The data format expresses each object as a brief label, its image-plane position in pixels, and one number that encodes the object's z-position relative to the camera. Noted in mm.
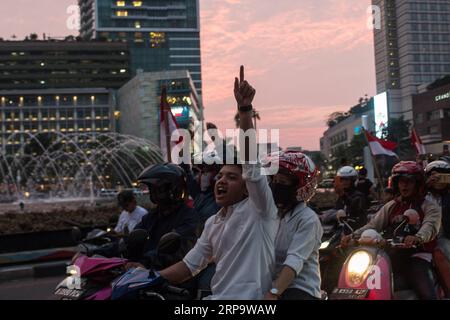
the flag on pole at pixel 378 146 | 13569
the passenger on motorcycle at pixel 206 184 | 5945
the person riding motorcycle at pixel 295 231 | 3283
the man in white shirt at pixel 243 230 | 3109
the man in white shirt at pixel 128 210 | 7961
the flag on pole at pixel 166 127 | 8875
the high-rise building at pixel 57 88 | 132000
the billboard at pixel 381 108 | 106500
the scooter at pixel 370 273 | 4363
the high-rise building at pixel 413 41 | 120688
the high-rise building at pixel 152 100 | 115562
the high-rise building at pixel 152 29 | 154750
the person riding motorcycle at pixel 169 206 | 4629
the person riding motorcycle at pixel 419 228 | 4922
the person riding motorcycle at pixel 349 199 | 6879
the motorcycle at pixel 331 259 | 5922
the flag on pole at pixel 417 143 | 15502
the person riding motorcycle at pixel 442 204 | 5203
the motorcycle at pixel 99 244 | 4258
